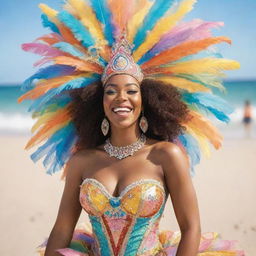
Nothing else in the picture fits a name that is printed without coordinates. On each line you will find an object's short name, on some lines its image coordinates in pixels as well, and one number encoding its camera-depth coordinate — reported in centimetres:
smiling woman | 292
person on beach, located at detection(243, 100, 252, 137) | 1625
